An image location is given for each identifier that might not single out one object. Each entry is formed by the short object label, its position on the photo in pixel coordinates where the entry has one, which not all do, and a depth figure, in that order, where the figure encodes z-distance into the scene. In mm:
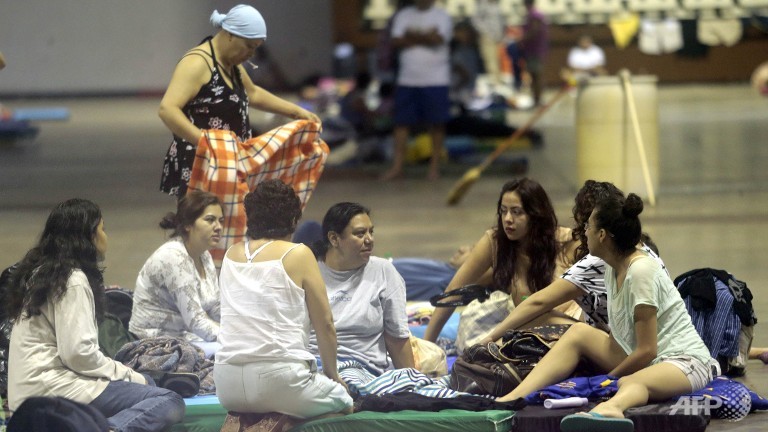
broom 24078
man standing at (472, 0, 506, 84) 44344
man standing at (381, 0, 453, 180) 26250
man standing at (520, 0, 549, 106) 44125
